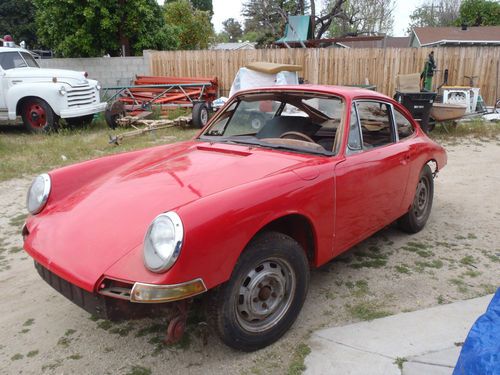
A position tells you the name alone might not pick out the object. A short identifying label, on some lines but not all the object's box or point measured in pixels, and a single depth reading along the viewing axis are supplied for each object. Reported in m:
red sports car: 2.13
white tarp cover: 11.16
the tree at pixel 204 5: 51.31
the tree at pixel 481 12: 35.28
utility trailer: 12.42
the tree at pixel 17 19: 28.29
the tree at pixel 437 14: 47.84
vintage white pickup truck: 10.20
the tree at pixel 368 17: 35.97
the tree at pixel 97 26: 13.80
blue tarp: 1.33
